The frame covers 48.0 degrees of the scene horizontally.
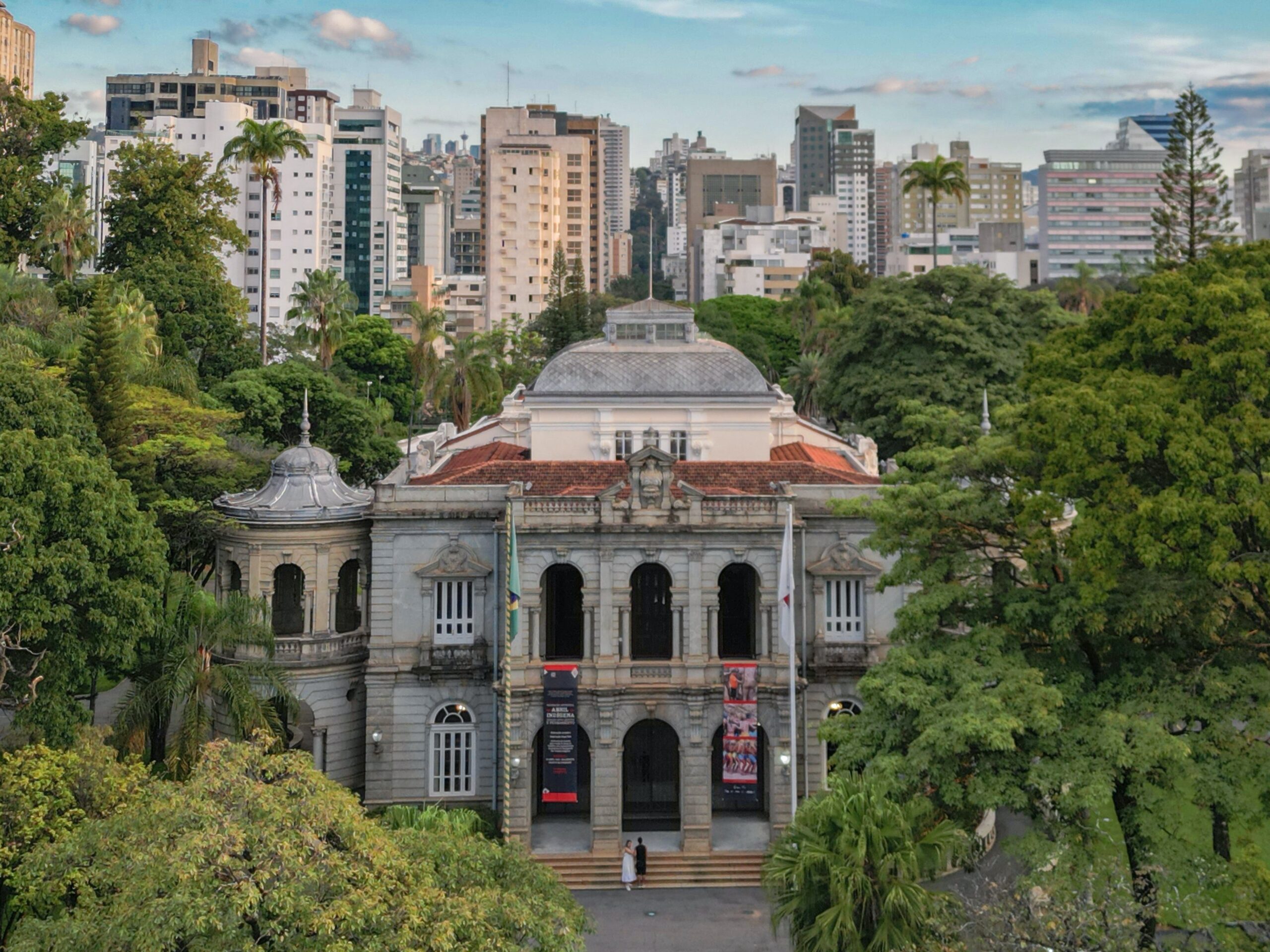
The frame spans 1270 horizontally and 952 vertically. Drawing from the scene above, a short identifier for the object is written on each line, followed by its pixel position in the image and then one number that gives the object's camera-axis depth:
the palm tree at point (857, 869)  24.08
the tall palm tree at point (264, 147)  77.88
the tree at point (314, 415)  60.22
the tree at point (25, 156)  67.25
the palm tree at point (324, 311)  84.00
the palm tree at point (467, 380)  88.44
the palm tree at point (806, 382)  94.81
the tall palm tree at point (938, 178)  88.06
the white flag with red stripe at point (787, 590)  32.88
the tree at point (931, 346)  68.12
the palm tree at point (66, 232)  66.75
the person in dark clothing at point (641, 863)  37.03
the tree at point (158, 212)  77.31
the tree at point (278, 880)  19.34
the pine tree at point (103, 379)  42.59
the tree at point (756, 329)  121.94
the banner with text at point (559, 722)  37.75
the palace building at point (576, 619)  38.16
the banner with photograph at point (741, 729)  37.31
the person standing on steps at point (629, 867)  36.44
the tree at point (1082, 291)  99.31
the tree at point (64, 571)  30.78
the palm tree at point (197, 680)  34.62
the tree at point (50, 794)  26.14
